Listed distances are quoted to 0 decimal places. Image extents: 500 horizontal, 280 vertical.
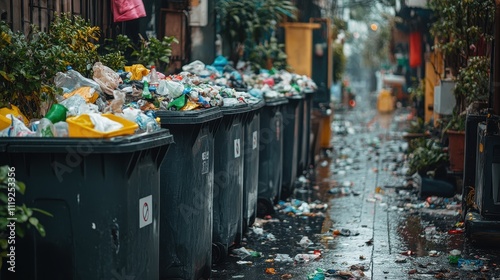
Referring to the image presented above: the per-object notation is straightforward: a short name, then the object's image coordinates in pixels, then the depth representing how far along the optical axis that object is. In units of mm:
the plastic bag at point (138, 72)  7348
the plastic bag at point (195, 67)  10102
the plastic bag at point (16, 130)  5023
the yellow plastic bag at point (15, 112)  5391
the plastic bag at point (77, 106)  5570
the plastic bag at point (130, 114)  5535
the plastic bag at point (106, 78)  6535
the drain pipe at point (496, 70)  7625
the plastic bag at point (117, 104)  5867
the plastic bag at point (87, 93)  6125
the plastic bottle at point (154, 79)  6848
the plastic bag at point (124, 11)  9125
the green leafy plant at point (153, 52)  9383
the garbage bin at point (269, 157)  10094
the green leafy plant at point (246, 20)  13477
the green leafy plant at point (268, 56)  14234
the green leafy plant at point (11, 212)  4523
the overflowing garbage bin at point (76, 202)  4836
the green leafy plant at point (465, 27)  10852
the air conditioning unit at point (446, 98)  11930
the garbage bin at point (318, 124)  15649
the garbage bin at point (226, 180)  7488
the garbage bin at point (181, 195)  6223
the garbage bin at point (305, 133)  13250
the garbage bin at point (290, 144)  11578
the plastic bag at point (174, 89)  6715
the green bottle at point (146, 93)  6523
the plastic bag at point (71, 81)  6387
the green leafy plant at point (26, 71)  5822
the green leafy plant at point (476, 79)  10641
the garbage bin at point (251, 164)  8680
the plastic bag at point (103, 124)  4902
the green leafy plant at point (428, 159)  11531
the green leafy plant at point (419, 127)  15453
